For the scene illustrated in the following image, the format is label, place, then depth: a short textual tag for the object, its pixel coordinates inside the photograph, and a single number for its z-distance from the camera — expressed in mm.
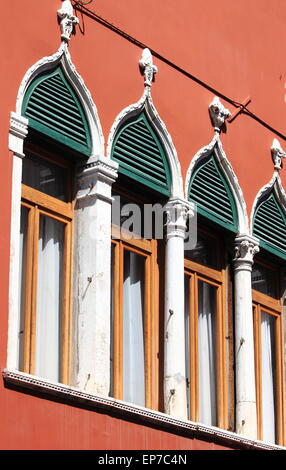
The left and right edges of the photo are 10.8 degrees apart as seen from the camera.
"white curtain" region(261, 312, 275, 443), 14188
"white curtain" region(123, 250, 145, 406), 12492
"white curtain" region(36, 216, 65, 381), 11695
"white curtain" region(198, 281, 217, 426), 13328
